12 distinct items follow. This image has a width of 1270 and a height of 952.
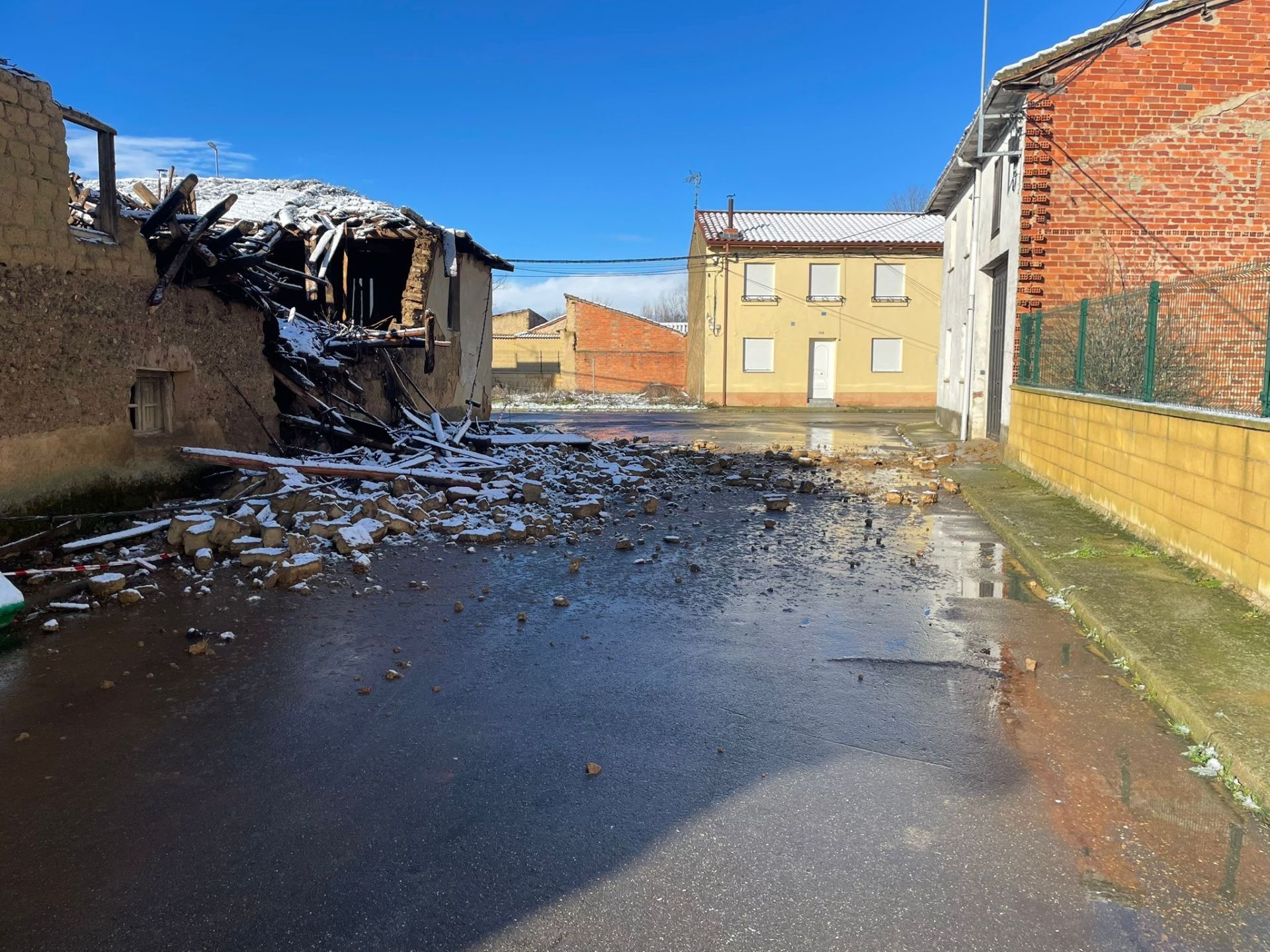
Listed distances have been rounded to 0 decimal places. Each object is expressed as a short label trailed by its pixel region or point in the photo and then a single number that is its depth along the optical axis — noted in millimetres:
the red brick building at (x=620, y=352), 46312
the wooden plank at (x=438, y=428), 14419
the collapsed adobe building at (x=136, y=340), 7961
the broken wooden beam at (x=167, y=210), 9430
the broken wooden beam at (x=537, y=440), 16312
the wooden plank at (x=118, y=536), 7902
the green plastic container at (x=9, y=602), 5824
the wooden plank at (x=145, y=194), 12172
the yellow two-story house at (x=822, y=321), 36969
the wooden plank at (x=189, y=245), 9445
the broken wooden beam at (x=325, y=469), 9977
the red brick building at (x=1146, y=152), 14727
